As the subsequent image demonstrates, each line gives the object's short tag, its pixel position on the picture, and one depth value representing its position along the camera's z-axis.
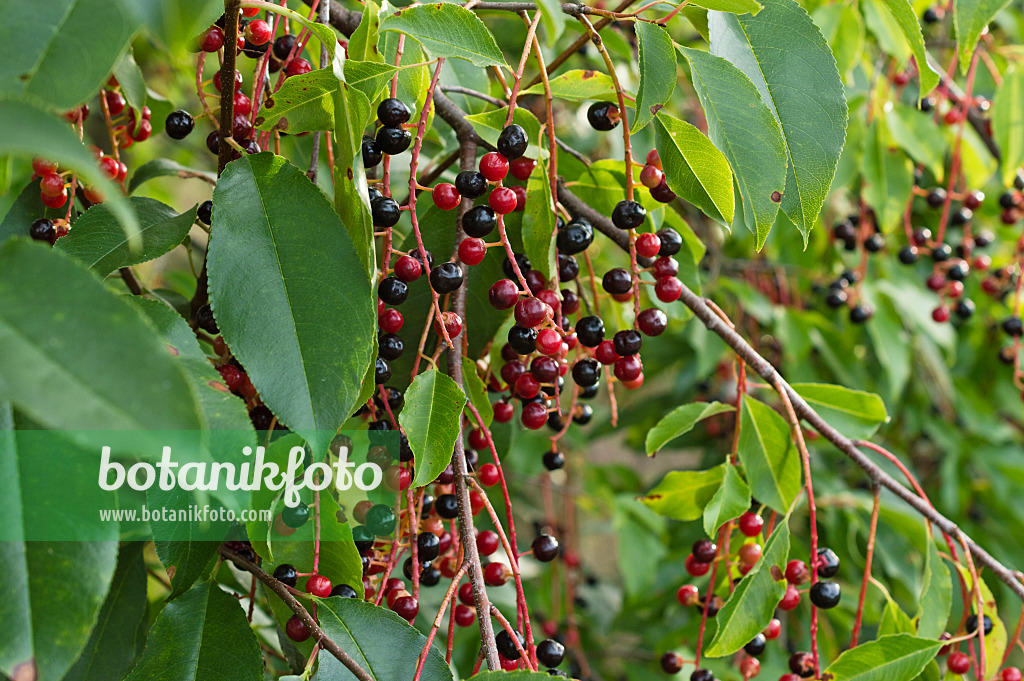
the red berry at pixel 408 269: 0.80
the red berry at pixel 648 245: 0.85
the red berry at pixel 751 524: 0.90
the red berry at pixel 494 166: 0.81
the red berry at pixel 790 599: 0.88
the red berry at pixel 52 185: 0.84
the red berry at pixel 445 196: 0.82
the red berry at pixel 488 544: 0.86
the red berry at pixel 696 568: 0.90
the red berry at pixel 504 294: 0.81
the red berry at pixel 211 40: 0.84
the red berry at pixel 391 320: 0.83
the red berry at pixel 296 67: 0.84
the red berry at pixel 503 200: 0.80
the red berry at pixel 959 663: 0.90
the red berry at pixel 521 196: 0.83
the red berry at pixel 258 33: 0.81
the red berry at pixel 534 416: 0.85
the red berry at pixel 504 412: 0.88
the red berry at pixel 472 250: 0.81
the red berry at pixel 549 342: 0.82
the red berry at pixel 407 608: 0.82
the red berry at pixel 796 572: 0.89
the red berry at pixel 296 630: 0.82
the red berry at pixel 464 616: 0.86
